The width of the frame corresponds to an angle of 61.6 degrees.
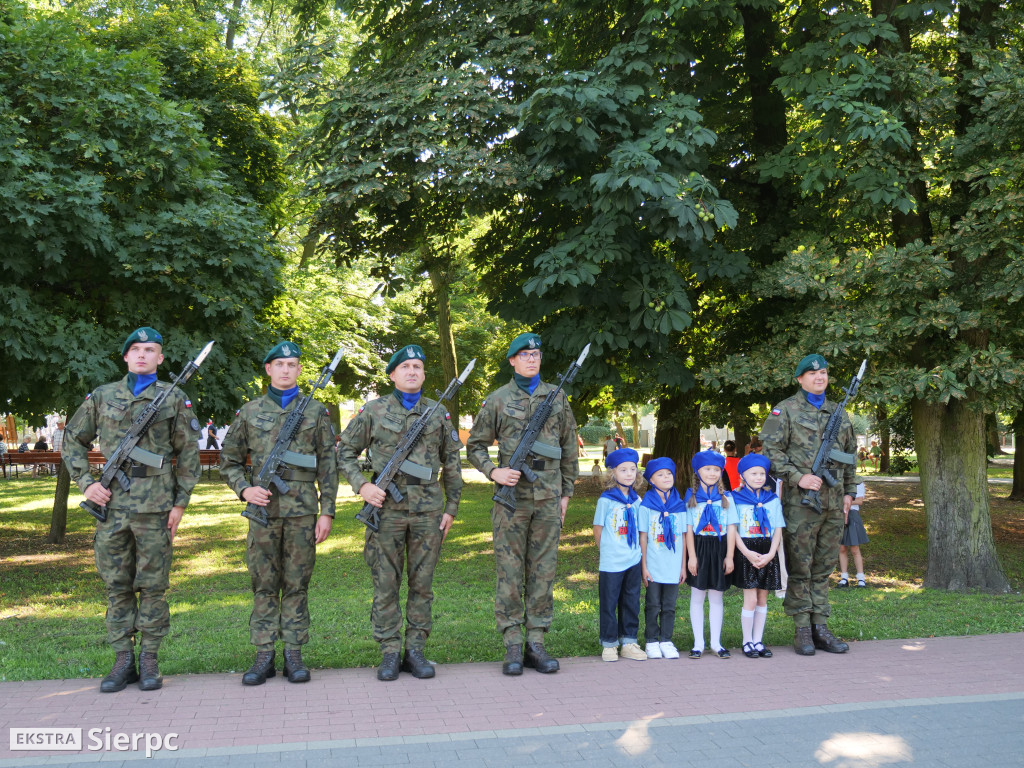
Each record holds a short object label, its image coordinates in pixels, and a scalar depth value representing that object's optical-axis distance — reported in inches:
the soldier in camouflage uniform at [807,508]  280.4
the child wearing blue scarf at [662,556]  269.0
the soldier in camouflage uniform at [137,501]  234.5
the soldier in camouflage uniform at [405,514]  248.5
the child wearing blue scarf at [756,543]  271.1
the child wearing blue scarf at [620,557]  267.1
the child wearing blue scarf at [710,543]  271.6
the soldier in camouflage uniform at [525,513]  256.6
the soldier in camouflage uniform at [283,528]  241.9
